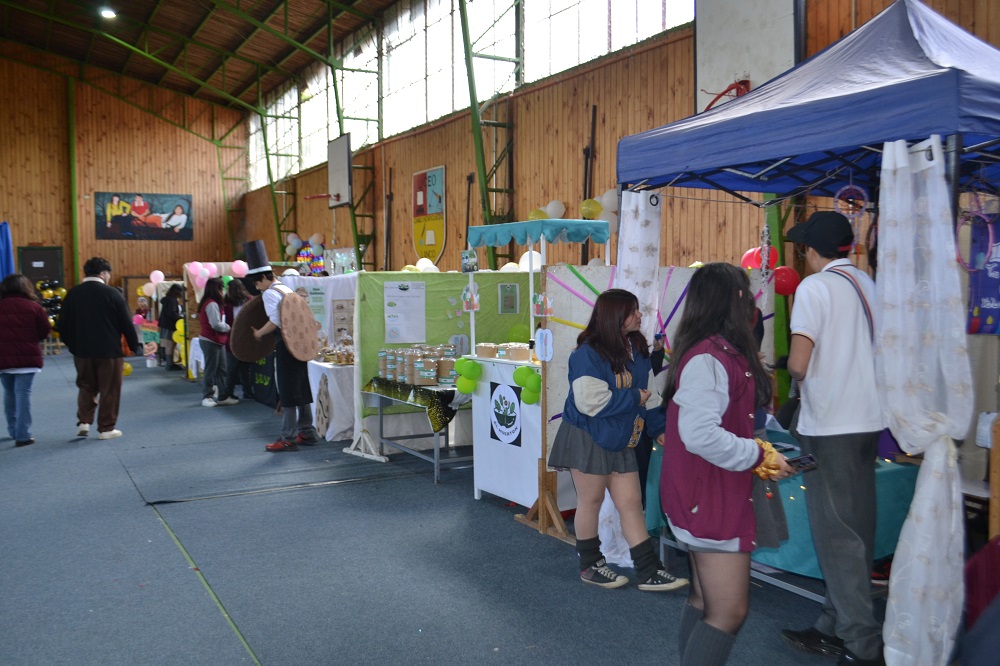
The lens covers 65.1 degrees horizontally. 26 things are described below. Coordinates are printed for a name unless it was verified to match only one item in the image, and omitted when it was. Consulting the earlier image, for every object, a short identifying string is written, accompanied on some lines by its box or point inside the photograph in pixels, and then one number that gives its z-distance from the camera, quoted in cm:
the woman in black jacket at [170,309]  1173
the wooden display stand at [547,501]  391
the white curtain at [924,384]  228
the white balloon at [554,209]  842
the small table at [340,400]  638
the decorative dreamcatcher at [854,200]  352
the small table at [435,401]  501
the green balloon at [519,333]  580
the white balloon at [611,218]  741
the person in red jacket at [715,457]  189
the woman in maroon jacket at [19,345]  614
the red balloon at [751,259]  527
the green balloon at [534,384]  402
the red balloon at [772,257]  479
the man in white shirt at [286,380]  581
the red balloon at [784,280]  502
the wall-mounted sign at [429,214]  1165
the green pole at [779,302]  552
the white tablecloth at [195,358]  1048
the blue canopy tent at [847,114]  234
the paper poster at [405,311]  587
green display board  582
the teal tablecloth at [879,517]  317
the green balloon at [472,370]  448
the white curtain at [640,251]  347
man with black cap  245
